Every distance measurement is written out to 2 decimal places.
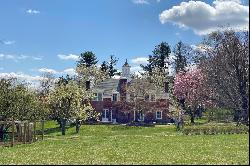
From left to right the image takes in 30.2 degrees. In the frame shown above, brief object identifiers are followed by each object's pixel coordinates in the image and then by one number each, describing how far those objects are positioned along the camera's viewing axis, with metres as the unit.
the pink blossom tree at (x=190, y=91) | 92.75
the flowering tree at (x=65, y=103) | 69.31
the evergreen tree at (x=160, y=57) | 142.75
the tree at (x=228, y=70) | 60.52
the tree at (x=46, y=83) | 138.11
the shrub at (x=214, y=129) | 50.75
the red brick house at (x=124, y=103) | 95.50
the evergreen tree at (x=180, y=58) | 129.75
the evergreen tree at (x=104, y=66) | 155.38
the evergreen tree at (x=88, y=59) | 149.50
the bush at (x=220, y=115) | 73.05
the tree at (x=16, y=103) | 53.06
